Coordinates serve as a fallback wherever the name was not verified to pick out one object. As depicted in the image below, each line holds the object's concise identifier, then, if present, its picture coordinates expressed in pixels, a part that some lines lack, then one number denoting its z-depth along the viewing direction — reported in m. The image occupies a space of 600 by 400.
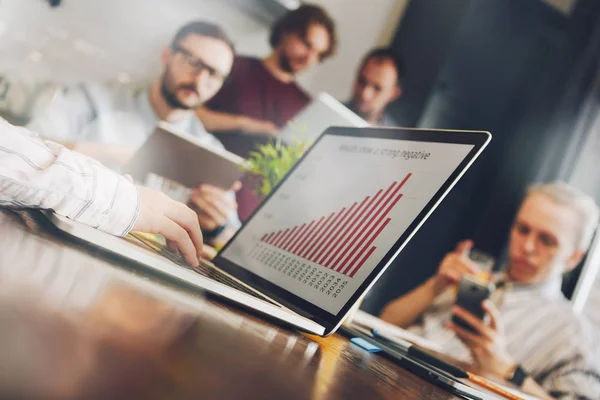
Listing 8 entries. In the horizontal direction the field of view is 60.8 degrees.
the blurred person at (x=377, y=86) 2.16
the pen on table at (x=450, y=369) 0.65
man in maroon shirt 1.88
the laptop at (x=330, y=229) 0.53
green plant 0.99
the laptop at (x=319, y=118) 1.38
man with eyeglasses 1.56
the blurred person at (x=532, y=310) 1.68
